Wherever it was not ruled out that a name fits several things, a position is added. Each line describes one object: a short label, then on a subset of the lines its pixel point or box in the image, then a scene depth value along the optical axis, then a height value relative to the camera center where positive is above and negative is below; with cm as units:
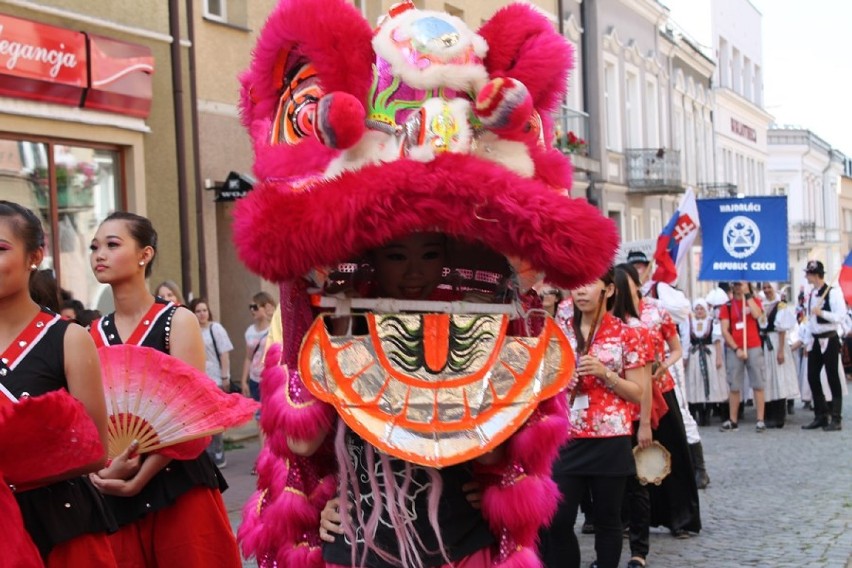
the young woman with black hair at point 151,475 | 450 -70
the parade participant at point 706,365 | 1620 -137
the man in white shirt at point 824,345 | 1539 -112
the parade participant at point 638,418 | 705 -94
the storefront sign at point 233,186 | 1560 +106
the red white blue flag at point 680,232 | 1283 +26
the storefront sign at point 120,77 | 1376 +220
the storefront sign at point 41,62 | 1248 +220
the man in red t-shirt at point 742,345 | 1584 -110
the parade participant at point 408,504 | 371 -69
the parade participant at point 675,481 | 844 -147
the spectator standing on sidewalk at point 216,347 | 1209 -70
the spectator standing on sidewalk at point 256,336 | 1251 -64
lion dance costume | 356 +15
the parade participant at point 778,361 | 1614 -137
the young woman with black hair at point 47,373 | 364 -27
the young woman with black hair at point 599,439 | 637 -91
